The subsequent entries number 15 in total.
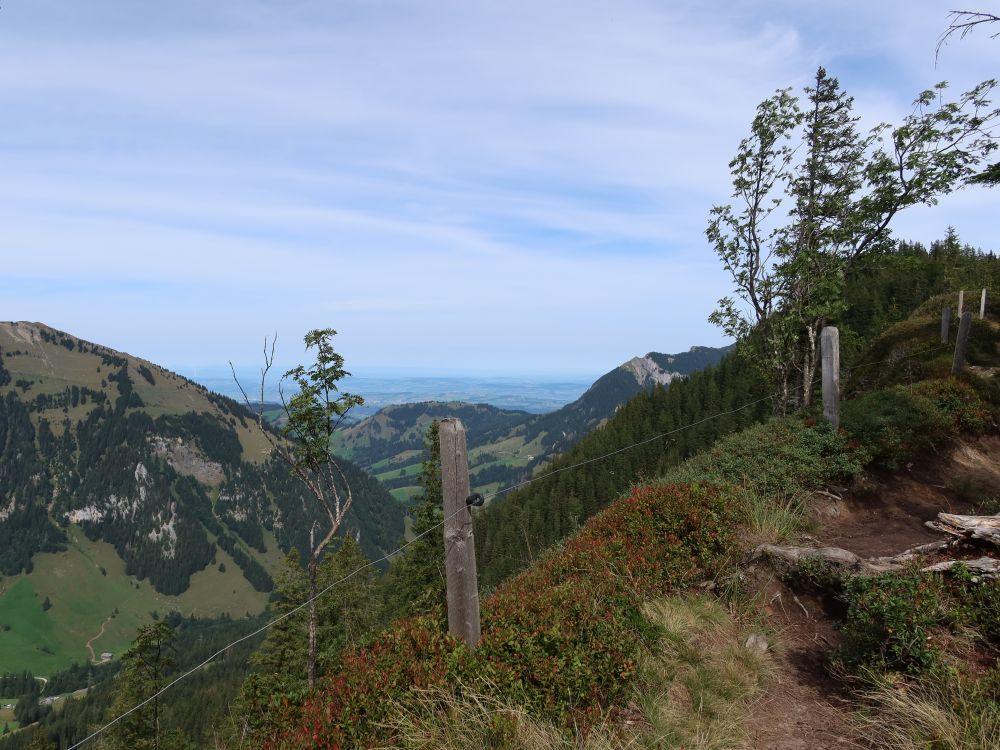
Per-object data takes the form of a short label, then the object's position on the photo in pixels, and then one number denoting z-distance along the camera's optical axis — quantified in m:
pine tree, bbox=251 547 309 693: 32.12
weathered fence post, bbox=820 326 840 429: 14.24
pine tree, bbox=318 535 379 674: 31.56
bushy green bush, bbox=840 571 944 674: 5.75
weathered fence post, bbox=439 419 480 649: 6.50
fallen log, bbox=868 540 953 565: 7.98
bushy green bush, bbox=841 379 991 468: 13.30
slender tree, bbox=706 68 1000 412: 15.26
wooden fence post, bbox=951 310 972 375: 16.72
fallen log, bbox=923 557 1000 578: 6.79
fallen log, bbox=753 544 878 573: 7.98
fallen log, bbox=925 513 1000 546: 7.50
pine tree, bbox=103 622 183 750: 33.00
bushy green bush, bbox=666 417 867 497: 12.48
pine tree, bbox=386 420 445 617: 32.03
